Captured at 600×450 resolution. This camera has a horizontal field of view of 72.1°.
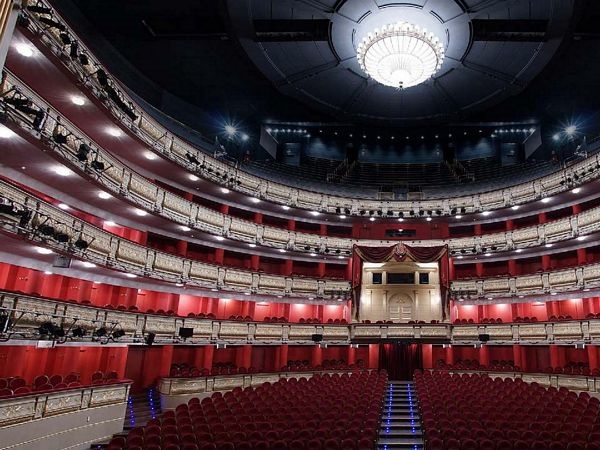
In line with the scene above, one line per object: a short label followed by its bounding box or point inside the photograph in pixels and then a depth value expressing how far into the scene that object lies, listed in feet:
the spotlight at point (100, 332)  35.73
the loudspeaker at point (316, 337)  61.21
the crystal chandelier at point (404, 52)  50.37
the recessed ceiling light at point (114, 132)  45.06
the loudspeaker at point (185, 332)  47.98
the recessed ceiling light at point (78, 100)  38.43
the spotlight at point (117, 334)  37.93
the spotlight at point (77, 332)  32.86
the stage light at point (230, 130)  77.20
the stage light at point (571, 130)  73.26
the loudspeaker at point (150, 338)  42.19
